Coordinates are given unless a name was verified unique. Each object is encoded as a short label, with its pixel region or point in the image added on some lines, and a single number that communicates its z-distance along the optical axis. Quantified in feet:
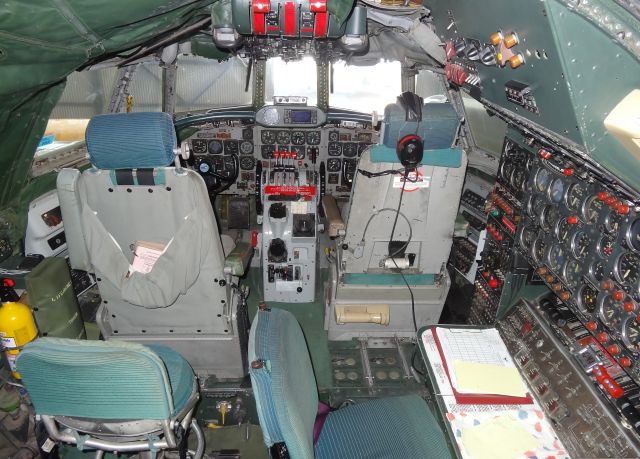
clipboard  6.46
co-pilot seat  8.77
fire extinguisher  7.57
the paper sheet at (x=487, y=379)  6.64
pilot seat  6.72
